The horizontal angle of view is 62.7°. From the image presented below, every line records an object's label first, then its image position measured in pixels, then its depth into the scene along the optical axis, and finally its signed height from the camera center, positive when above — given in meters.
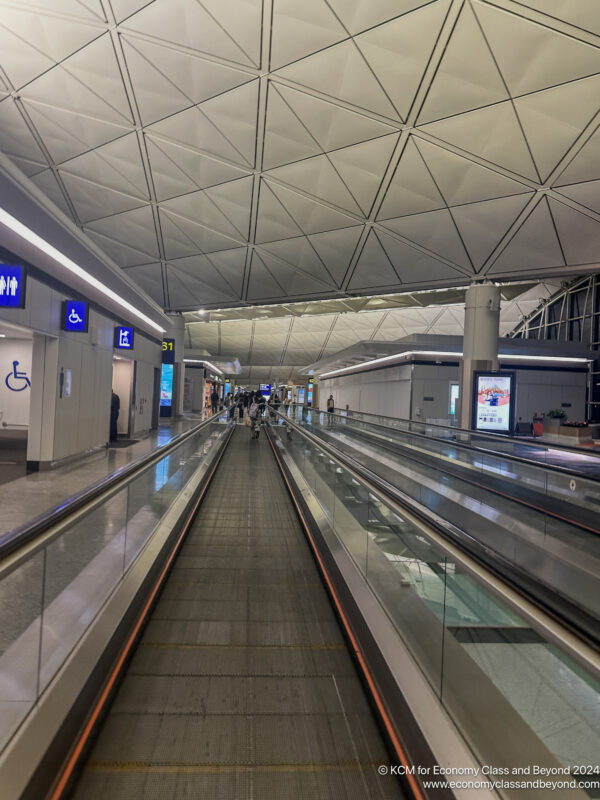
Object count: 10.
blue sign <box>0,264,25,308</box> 9.02 +1.84
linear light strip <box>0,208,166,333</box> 9.10 +2.98
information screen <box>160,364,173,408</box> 30.69 +0.52
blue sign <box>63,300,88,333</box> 12.14 +1.83
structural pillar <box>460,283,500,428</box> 19.53 +2.93
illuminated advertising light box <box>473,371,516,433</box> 18.69 +0.36
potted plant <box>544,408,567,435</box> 24.17 -0.21
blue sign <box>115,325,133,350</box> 16.66 +1.85
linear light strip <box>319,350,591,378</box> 26.12 +2.93
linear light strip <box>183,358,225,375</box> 41.08 +2.94
